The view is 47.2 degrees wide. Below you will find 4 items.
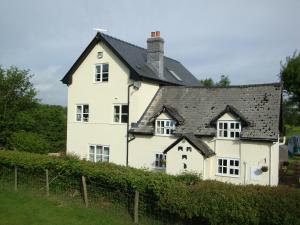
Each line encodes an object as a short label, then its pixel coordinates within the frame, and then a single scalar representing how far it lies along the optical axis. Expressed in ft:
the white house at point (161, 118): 61.36
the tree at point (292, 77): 130.93
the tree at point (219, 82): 179.38
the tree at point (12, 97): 88.69
